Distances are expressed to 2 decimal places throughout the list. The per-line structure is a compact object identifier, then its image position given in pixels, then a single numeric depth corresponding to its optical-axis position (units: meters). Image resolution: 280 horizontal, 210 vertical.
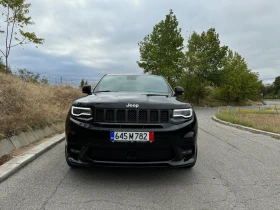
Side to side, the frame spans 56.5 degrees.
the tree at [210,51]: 37.44
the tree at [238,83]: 43.24
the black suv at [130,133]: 3.35
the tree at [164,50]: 31.42
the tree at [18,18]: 14.29
